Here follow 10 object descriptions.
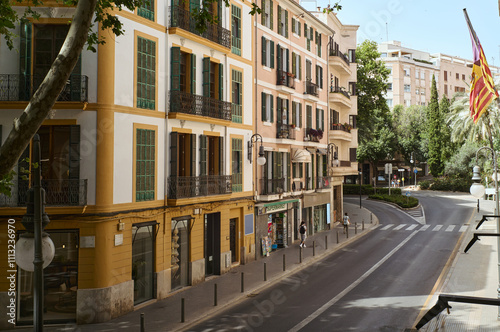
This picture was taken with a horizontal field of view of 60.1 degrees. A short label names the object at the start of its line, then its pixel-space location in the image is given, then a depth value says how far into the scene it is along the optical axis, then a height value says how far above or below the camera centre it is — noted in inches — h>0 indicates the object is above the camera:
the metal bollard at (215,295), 649.0 -185.1
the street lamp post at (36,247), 267.0 -46.0
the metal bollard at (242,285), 726.8 -190.2
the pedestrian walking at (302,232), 1122.7 -152.3
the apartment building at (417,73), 3715.6 +921.3
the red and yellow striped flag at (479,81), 661.9 +142.2
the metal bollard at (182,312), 575.3 -185.9
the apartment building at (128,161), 599.8 +20.5
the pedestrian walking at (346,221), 1328.0 -147.3
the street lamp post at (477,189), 539.2 -19.7
